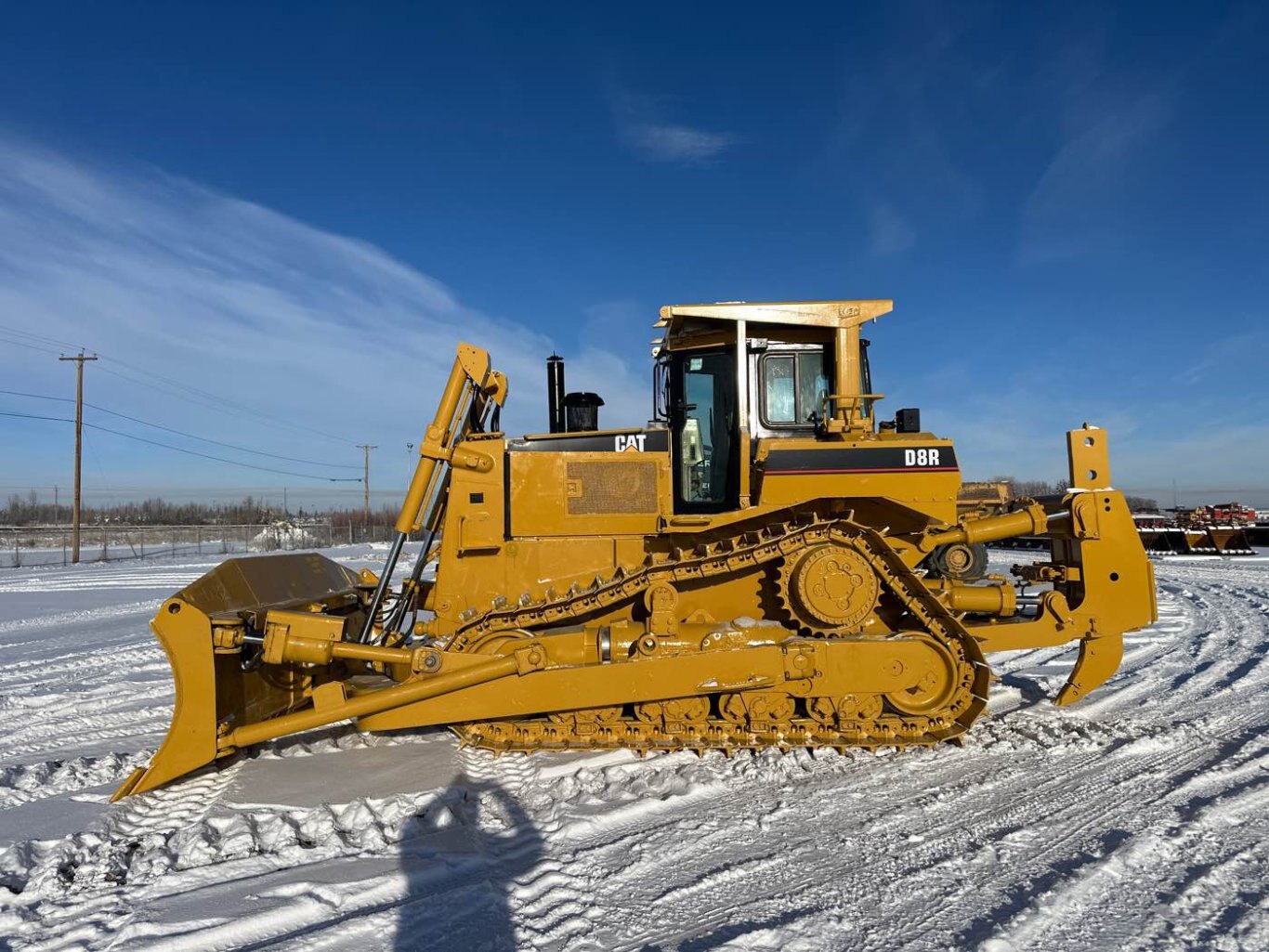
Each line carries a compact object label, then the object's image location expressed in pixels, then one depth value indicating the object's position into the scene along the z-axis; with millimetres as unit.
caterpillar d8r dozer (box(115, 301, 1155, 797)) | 4770
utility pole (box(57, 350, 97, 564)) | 27594
